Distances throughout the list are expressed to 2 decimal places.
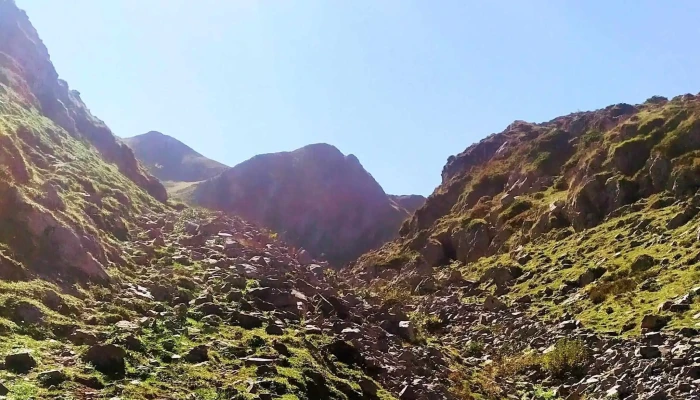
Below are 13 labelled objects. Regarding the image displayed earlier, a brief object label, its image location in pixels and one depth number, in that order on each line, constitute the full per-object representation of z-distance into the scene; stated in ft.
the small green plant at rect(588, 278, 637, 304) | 73.61
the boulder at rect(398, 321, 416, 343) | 74.38
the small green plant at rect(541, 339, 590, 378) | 56.85
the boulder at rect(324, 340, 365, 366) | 58.03
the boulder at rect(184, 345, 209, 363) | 47.15
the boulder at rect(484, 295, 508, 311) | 89.61
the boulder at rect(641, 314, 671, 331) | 57.57
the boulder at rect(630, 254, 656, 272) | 77.26
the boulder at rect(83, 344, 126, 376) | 41.14
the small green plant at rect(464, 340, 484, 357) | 73.97
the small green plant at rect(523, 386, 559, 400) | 53.93
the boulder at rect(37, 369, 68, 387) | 36.58
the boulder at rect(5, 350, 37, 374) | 37.47
